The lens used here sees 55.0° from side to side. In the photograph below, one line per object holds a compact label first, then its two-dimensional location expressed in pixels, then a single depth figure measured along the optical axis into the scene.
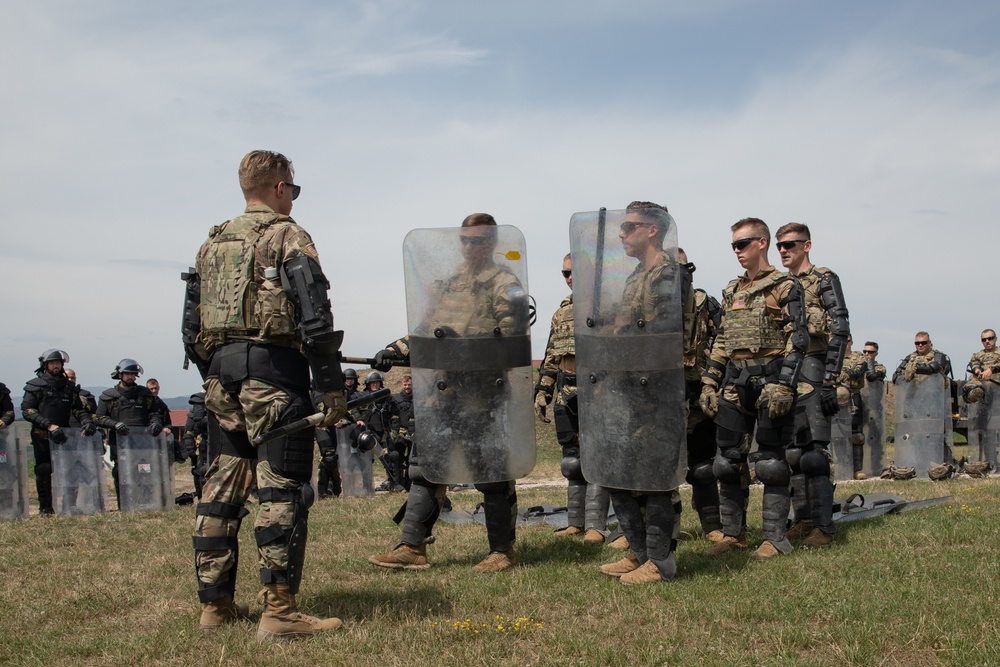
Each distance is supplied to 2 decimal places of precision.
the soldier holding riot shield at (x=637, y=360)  5.50
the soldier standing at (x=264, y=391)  4.62
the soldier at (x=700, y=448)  7.14
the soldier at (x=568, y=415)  7.67
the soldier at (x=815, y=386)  6.77
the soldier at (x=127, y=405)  13.11
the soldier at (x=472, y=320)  6.11
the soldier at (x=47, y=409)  12.52
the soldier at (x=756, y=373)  6.31
